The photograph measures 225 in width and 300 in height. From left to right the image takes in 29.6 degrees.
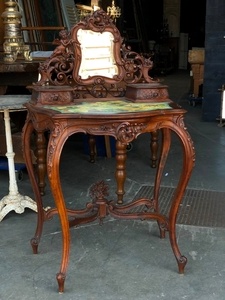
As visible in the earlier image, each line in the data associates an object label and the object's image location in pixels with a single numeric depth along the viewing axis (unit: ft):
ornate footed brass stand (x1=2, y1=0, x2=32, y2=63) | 11.49
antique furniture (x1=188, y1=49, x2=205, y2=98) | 23.15
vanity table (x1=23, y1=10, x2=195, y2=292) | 6.13
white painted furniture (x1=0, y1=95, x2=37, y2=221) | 8.83
